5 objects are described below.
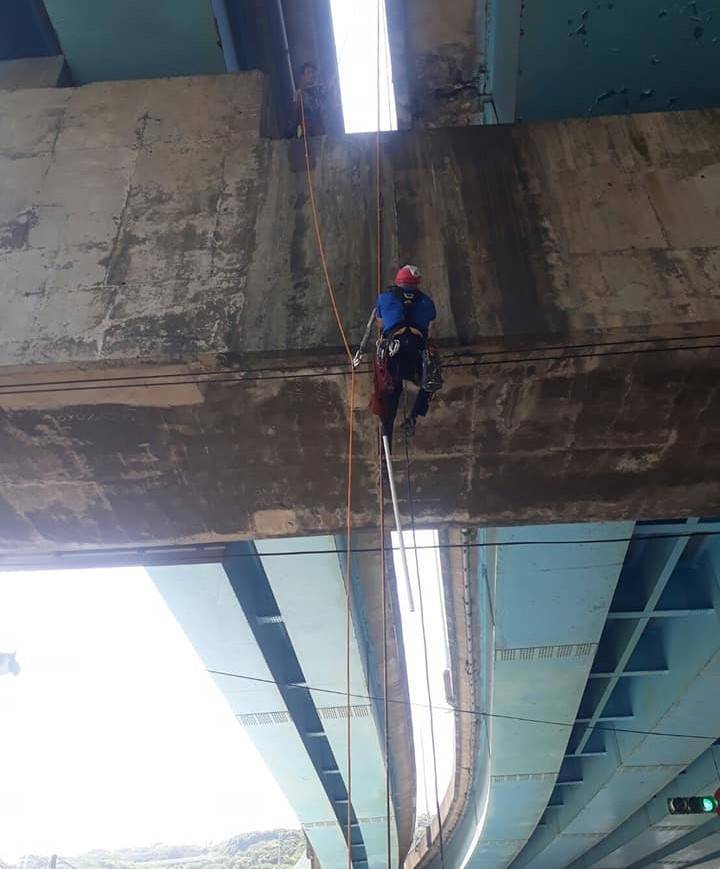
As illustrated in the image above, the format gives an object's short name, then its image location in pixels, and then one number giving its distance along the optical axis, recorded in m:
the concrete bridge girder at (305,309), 4.58
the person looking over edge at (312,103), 6.97
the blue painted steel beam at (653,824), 12.79
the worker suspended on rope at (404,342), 3.81
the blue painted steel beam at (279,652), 8.22
